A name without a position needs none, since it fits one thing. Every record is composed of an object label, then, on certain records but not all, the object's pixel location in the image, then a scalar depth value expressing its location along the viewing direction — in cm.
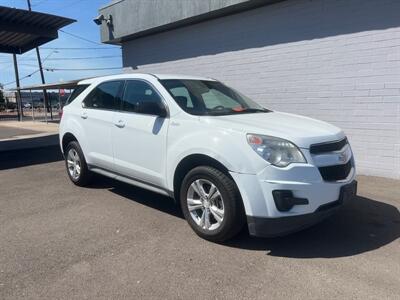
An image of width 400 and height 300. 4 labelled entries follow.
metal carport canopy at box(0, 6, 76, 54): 1211
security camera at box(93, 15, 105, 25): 1325
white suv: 371
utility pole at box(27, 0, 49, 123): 3759
